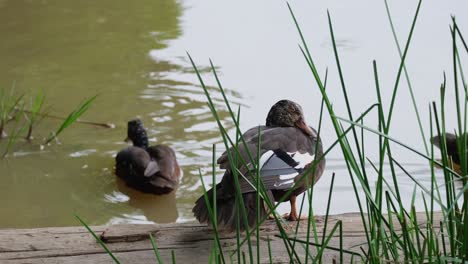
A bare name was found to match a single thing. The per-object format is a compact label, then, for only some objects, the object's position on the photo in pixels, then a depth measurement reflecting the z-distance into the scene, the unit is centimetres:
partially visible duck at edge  1292
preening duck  604
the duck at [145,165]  1151
